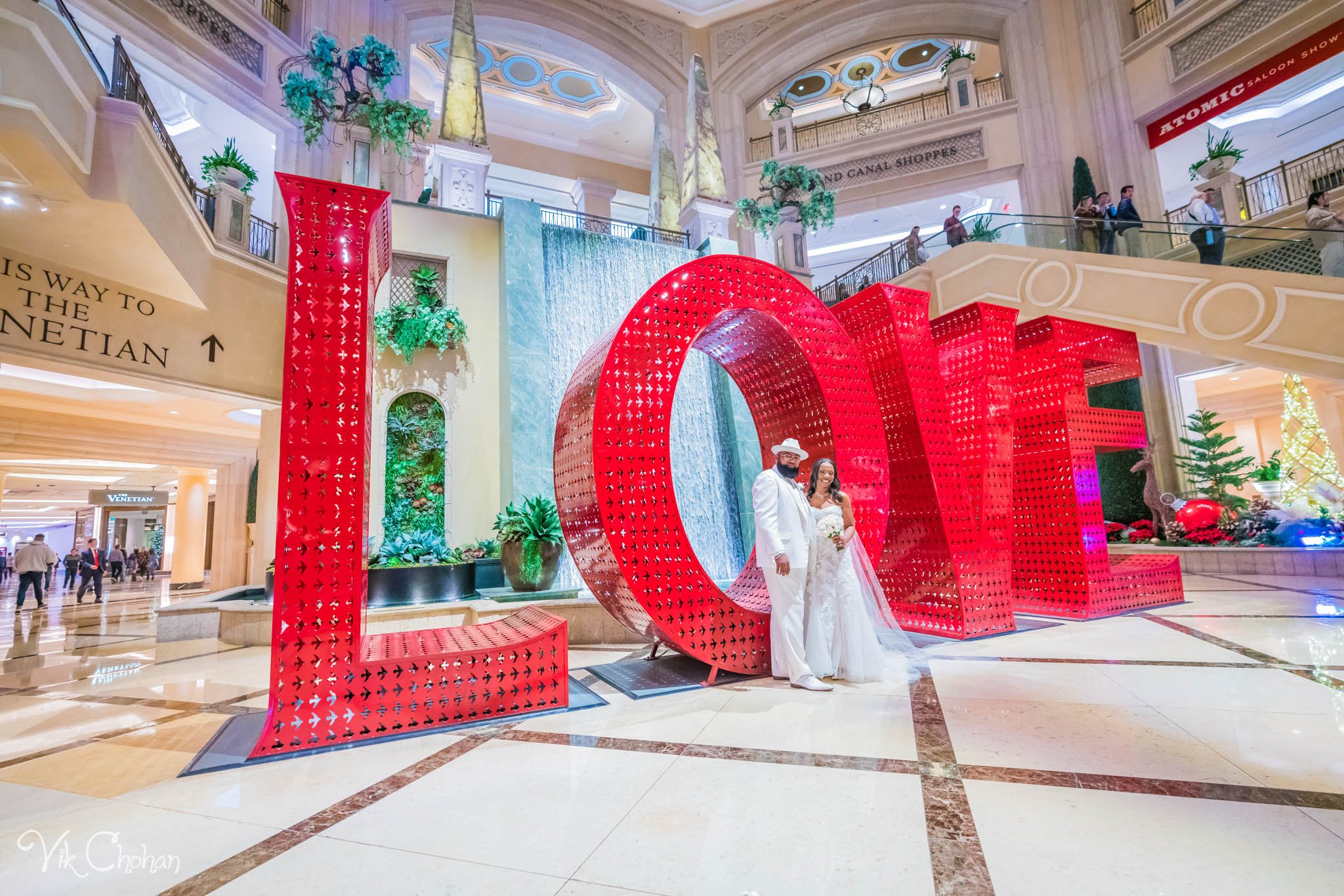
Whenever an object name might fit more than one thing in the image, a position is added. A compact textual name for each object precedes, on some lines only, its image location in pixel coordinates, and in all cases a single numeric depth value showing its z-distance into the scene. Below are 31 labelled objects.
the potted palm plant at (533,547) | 6.19
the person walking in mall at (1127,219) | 9.90
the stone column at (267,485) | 9.42
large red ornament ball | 8.91
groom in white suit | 3.84
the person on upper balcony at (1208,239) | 9.14
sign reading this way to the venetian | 6.21
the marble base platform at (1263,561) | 7.43
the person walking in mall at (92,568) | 12.74
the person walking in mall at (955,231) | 11.95
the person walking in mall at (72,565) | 15.95
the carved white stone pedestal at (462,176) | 10.07
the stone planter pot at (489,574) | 7.20
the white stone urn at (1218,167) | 12.27
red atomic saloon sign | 11.38
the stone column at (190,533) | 15.42
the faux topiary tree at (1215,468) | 9.68
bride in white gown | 3.88
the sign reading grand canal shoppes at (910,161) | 16.59
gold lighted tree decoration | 9.13
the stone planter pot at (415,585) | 6.35
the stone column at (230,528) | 12.99
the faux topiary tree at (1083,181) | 13.91
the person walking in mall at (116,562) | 18.06
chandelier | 20.81
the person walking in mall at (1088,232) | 10.23
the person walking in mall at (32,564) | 11.03
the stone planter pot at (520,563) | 6.21
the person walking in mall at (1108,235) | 10.09
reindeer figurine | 8.42
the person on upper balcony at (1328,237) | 8.30
